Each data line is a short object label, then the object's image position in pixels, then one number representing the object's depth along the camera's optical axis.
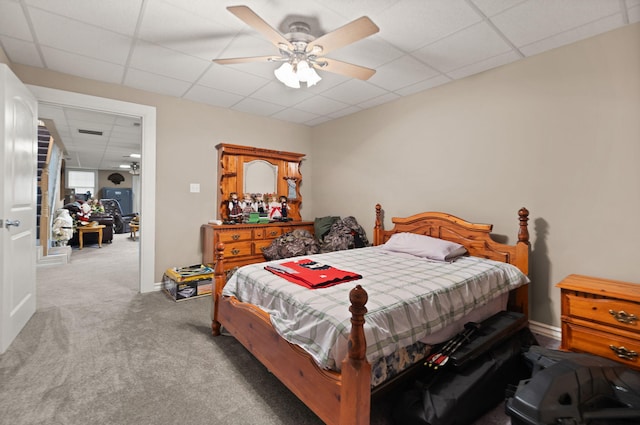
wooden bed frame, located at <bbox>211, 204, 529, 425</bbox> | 1.21
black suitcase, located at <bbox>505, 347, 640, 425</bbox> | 1.28
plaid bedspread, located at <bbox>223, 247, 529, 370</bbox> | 1.38
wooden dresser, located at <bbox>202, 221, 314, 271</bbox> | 3.79
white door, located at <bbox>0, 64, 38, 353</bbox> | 2.16
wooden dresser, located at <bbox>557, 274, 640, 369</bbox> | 1.83
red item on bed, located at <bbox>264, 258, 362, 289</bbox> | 1.86
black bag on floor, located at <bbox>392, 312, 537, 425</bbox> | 1.41
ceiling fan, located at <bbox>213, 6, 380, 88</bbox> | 1.75
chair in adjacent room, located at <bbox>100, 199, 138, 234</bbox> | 9.69
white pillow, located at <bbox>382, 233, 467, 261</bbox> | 2.69
